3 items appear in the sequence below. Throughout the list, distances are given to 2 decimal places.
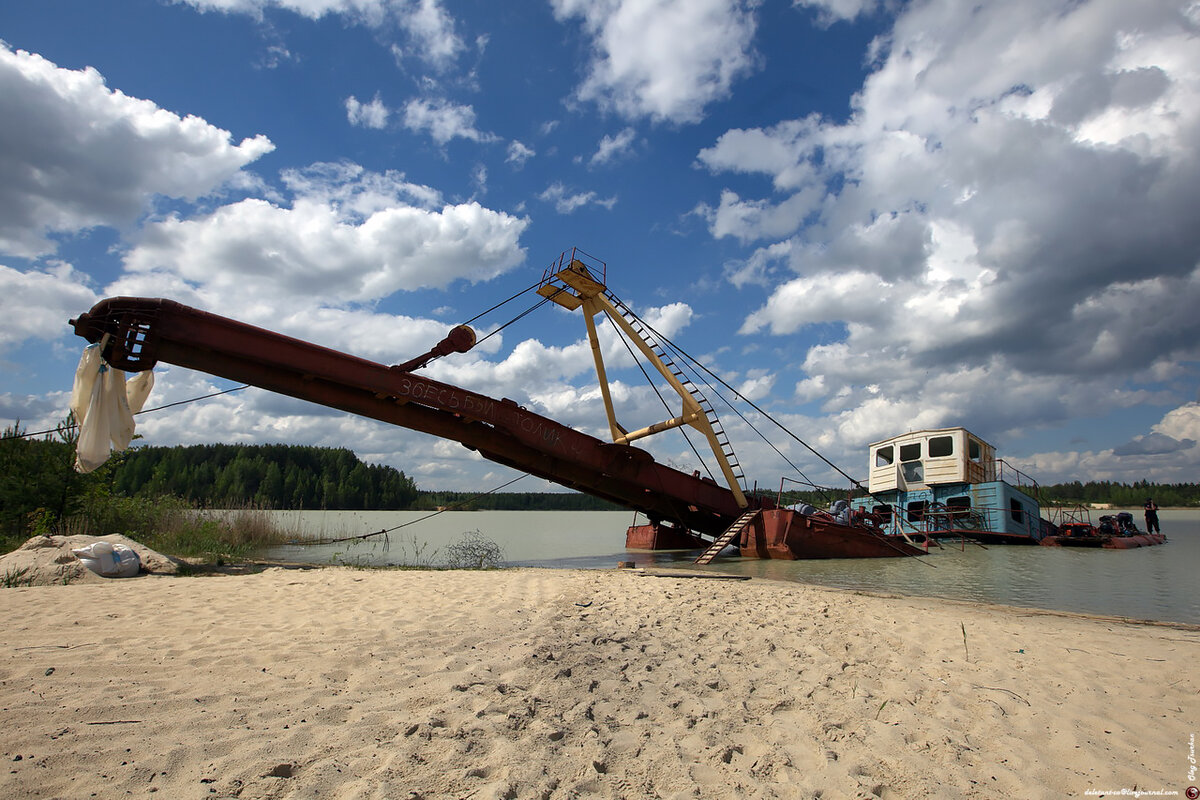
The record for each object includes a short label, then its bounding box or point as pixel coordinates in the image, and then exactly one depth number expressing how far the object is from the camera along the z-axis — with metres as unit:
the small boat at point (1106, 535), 19.81
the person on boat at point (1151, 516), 24.88
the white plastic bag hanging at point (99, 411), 7.51
